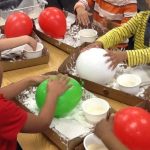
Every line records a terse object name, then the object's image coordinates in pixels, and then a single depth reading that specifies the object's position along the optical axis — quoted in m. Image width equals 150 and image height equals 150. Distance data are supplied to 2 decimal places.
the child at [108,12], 1.55
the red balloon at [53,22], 1.40
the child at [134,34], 1.32
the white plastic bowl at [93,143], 0.83
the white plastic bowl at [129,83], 1.05
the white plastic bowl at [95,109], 0.92
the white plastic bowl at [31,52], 1.29
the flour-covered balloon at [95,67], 1.08
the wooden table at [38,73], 0.91
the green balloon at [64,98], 0.95
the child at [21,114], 0.80
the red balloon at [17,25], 1.38
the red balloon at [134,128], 0.78
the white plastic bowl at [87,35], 1.38
